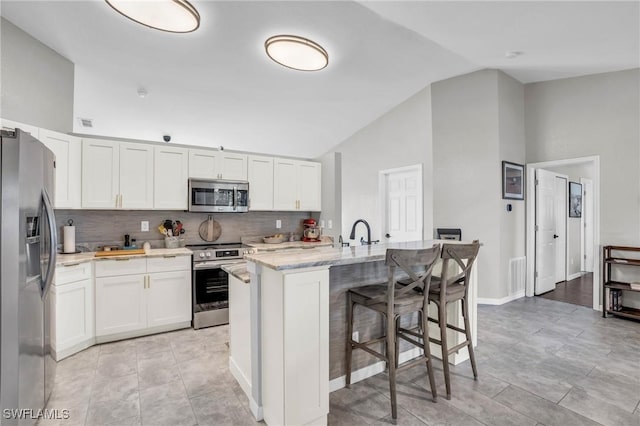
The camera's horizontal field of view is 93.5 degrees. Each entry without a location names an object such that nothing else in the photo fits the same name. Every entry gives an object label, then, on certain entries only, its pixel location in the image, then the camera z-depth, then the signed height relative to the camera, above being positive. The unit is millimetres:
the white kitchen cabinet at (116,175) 3186 +446
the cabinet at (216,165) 3791 +648
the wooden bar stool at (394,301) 1843 -583
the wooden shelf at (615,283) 3654 -896
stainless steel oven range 3418 -844
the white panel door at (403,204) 5148 +161
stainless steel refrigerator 1530 -329
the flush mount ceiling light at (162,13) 2250 +1589
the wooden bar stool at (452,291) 2086 -573
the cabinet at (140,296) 3010 -863
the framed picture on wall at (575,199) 5820 +263
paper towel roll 3150 -261
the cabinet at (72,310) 2625 -874
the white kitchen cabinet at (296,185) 4430 +441
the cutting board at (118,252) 3083 -403
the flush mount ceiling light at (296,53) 2883 +1635
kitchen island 1674 -699
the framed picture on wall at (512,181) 4336 +475
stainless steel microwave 3746 +243
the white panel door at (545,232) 4777 -319
